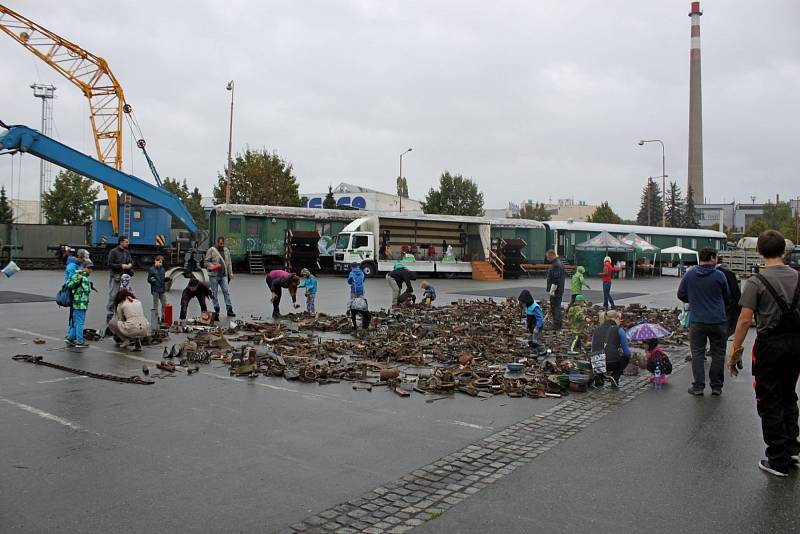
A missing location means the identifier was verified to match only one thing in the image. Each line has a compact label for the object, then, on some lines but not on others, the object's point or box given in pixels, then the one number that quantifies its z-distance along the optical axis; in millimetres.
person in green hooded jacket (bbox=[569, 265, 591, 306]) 14594
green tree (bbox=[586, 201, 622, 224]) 85625
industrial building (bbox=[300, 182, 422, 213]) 81812
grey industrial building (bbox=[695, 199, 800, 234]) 129250
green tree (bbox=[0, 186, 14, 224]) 49500
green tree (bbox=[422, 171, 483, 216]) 74875
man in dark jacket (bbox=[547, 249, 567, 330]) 13453
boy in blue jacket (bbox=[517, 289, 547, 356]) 11141
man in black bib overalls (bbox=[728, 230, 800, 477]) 5180
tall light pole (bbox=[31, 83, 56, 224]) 51906
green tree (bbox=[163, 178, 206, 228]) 70625
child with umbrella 8918
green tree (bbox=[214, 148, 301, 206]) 57062
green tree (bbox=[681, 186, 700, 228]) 87850
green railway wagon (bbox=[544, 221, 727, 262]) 45531
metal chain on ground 8336
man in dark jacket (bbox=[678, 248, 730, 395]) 8094
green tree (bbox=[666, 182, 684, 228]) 91056
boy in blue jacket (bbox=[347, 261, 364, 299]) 13727
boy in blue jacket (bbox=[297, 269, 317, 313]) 15578
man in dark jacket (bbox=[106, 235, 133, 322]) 12781
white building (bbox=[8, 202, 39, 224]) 86031
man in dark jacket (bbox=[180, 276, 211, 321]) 14445
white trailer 33906
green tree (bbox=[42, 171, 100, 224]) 54750
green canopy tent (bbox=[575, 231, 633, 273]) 39469
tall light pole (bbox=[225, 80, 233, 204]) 41931
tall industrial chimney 98000
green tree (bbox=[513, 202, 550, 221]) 128750
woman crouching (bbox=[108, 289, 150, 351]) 10781
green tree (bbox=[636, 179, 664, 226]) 95812
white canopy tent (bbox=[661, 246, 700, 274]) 43328
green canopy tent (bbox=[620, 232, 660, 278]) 39862
